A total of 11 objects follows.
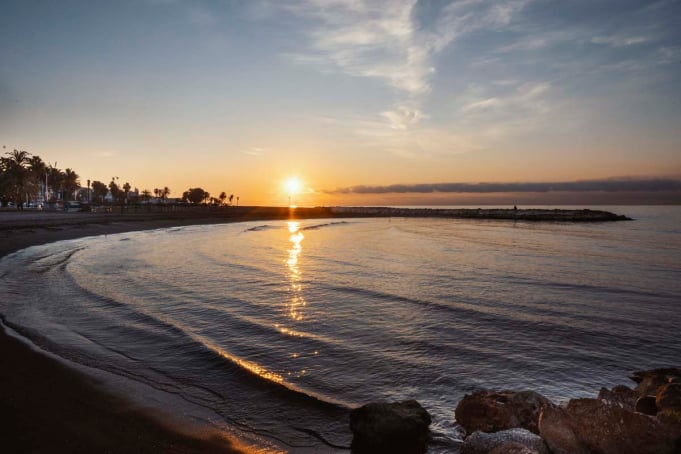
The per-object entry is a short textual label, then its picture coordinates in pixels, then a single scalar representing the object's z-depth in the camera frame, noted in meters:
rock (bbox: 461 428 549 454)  5.09
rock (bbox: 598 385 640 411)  6.73
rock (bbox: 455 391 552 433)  6.29
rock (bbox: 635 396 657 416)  6.09
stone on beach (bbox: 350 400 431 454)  6.05
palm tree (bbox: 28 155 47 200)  104.56
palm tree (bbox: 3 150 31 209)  98.19
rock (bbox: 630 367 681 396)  7.20
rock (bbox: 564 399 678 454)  4.98
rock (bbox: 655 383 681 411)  5.58
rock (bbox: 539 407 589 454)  5.15
